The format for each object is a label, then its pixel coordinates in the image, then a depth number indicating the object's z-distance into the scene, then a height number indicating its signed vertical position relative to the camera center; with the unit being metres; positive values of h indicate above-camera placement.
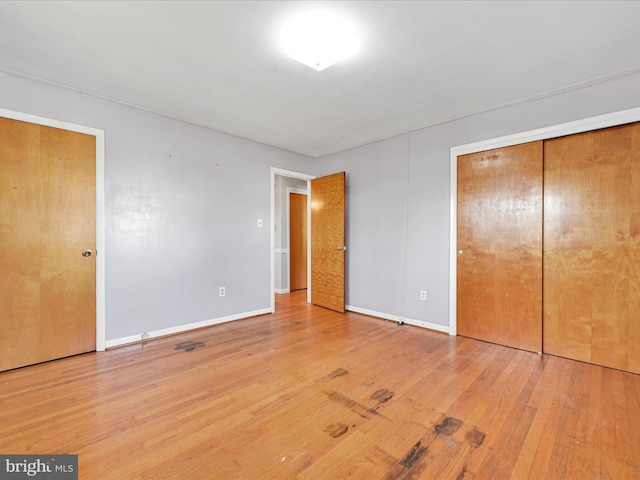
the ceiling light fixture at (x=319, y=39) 1.80 +1.35
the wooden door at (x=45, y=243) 2.39 -0.04
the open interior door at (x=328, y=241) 4.31 -0.04
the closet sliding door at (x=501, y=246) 2.82 -0.08
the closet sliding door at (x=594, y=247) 2.39 -0.08
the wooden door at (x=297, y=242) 6.21 -0.08
